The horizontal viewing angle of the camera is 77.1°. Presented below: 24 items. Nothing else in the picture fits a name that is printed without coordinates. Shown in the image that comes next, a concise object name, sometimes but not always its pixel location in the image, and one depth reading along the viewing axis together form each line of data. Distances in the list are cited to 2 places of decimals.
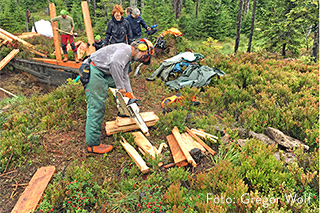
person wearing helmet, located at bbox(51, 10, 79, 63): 9.07
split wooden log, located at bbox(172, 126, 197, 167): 3.99
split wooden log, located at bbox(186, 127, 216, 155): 4.32
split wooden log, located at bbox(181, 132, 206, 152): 4.32
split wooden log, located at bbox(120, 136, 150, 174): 3.79
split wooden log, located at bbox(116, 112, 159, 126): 4.80
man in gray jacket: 3.87
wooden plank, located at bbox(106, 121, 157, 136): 4.71
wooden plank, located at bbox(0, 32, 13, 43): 11.12
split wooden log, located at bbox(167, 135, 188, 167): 4.01
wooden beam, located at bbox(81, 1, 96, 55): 9.12
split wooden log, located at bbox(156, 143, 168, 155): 4.26
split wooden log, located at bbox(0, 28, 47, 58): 12.16
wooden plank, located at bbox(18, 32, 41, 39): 15.45
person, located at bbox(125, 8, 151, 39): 7.74
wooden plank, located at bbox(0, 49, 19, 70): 10.21
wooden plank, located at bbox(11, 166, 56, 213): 3.15
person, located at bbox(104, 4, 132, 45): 6.71
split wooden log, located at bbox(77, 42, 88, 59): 11.29
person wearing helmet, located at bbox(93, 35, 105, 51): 9.22
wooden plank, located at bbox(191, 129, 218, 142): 4.55
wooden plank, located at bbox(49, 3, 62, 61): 9.37
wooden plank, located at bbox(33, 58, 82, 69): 9.79
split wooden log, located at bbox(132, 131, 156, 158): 4.23
